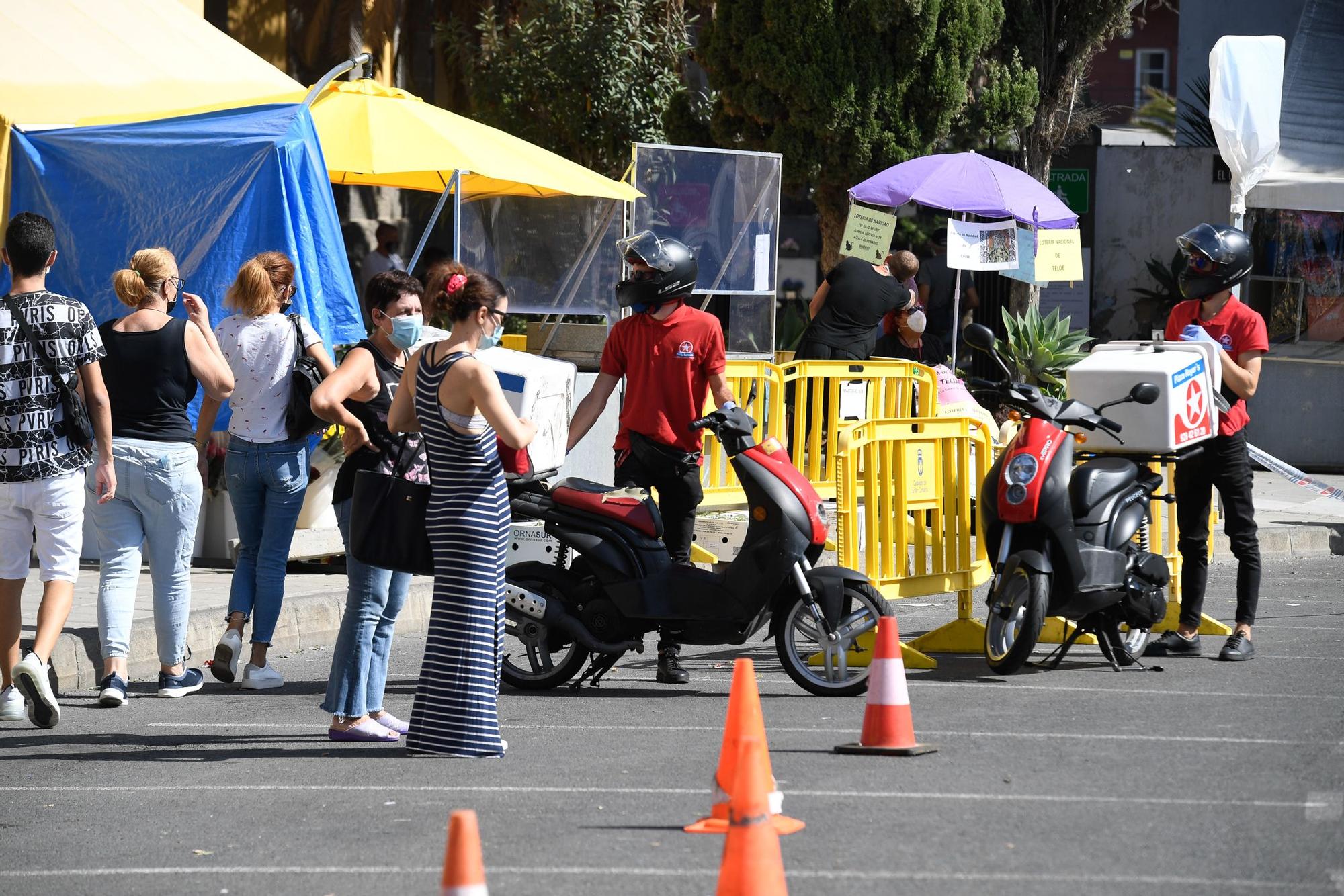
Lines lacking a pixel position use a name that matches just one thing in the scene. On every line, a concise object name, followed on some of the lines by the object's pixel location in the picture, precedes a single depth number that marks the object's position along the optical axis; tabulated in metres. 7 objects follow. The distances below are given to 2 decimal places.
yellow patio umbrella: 22.84
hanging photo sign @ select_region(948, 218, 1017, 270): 28.09
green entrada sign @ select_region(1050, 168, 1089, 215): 38.94
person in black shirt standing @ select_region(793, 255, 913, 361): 25.33
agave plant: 30.30
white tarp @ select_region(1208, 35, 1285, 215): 27.52
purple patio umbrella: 27.69
